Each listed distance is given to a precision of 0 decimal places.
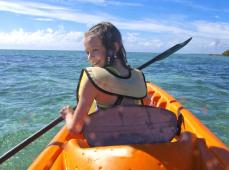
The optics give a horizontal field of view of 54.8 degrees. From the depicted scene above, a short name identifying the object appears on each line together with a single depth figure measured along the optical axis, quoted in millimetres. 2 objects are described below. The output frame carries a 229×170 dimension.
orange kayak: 1410
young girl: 1508
